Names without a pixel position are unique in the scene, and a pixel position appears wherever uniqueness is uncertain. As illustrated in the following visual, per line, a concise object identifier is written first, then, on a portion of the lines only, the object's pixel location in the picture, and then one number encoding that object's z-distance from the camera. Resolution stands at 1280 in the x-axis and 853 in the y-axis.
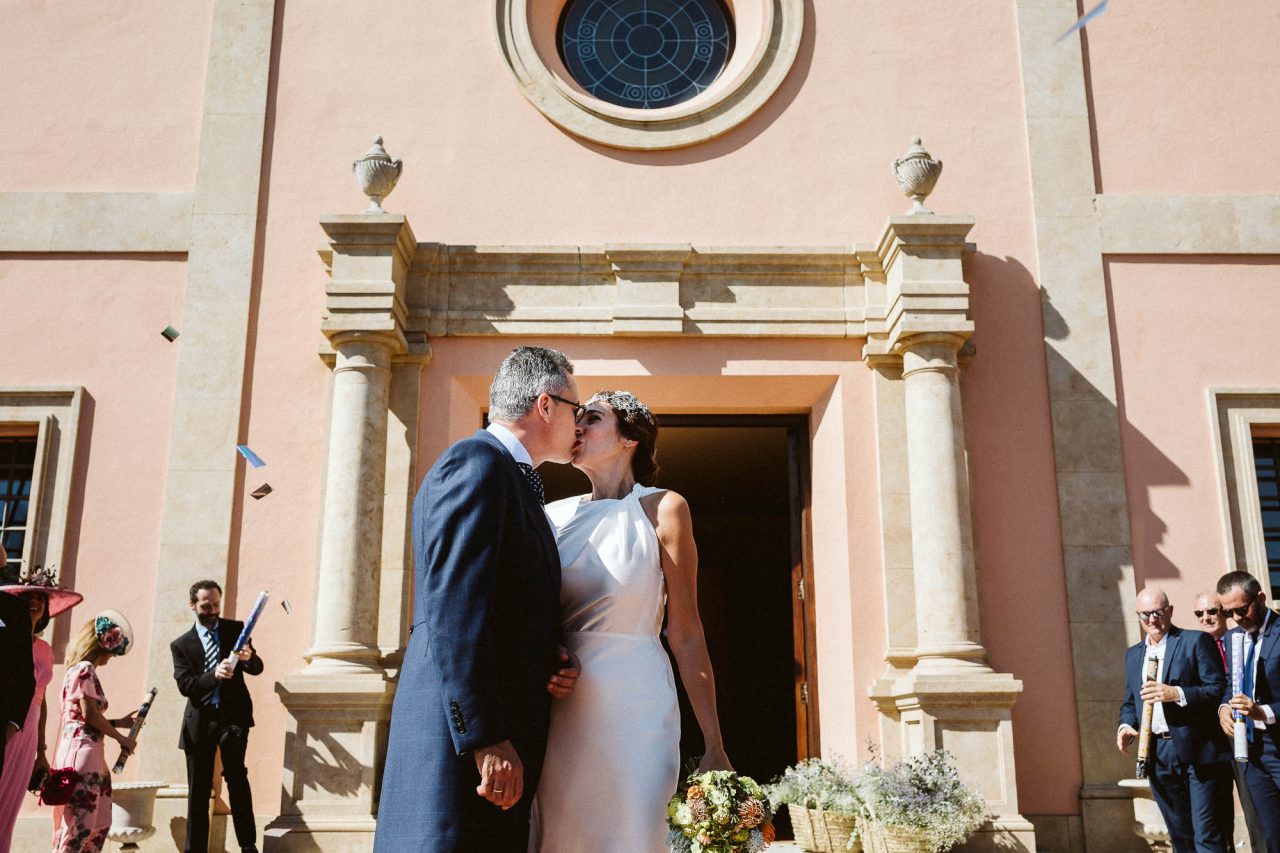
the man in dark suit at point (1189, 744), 6.80
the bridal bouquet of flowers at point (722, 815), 4.52
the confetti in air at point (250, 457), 8.79
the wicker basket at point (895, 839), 7.30
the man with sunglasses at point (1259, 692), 6.62
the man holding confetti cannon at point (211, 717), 7.82
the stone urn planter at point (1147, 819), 8.23
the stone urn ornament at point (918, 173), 9.10
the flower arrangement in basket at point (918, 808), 7.31
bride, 3.59
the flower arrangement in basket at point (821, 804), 7.76
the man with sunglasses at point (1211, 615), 7.97
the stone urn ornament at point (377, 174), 8.97
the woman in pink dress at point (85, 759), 6.88
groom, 3.12
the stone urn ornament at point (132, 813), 7.59
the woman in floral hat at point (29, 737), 5.80
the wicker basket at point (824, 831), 7.76
